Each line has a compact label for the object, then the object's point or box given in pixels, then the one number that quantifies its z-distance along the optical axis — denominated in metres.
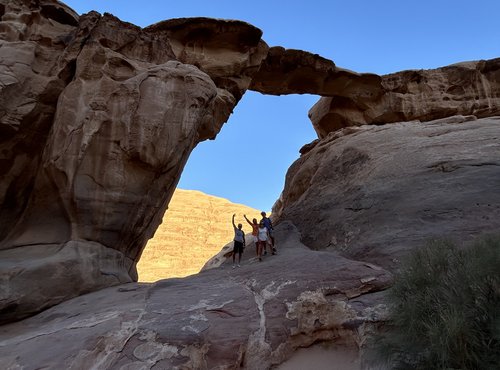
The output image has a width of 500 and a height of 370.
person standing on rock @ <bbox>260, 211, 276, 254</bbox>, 9.71
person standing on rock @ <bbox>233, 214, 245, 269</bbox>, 10.12
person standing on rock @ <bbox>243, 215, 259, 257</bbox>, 10.15
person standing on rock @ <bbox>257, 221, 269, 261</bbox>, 9.24
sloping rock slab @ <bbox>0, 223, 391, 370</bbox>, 5.56
